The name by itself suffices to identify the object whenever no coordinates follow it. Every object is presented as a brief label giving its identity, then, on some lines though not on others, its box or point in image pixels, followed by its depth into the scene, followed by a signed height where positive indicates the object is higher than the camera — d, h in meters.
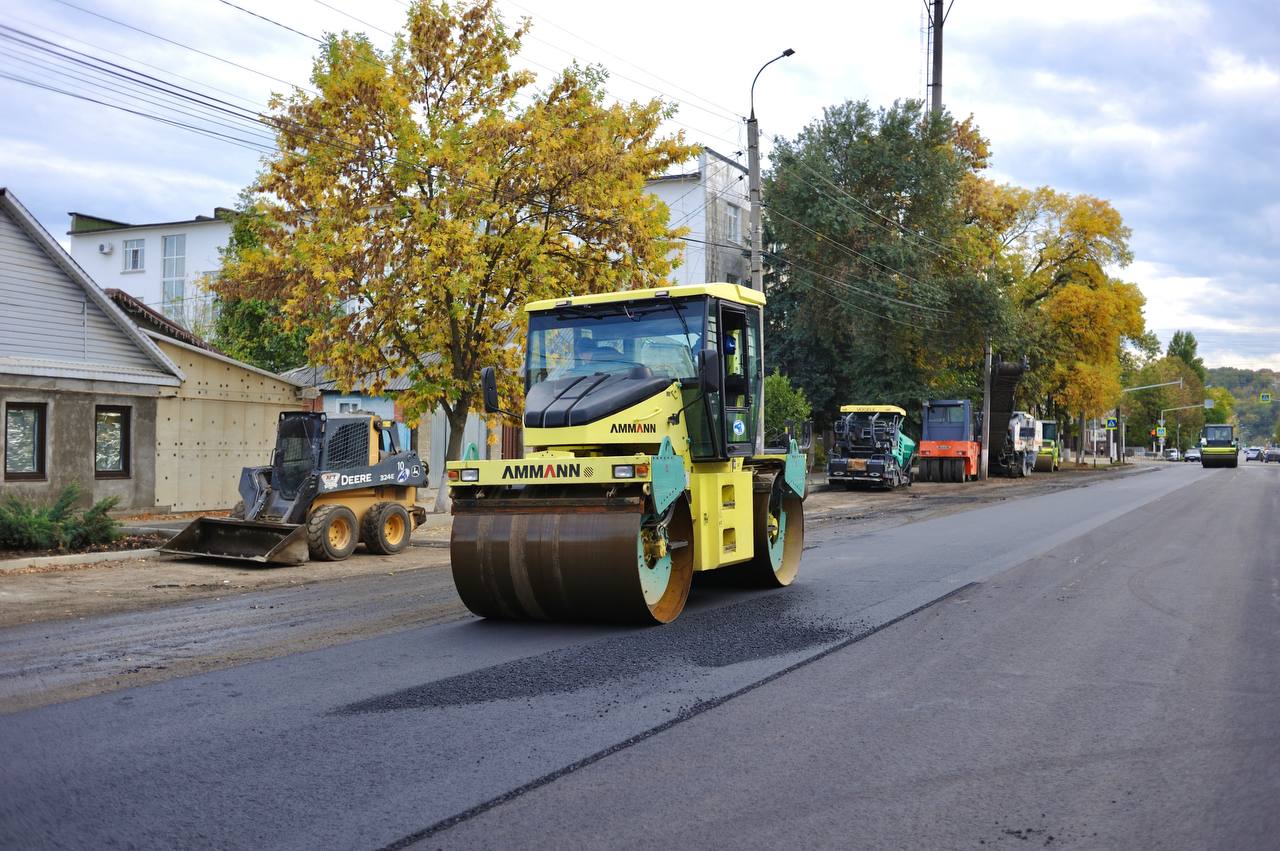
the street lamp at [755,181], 24.88 +6.08
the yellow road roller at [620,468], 8.67 -0.26
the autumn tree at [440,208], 19.20 +4.32
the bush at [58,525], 14.30 -1.20
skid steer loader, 14.45 -0.91
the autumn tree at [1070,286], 50.50 +7.40
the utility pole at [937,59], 44.60 +16.19
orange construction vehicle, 40.44 -0.16
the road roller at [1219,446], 62.66 -0.50
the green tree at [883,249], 40.91 +7.44
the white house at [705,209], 42.19 +9.22
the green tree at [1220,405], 156.18 +5.09
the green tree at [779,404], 33.19 +1.06
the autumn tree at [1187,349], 147.38 +12.30
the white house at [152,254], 52.25 +9.41
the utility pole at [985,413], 43.34 +1.02
